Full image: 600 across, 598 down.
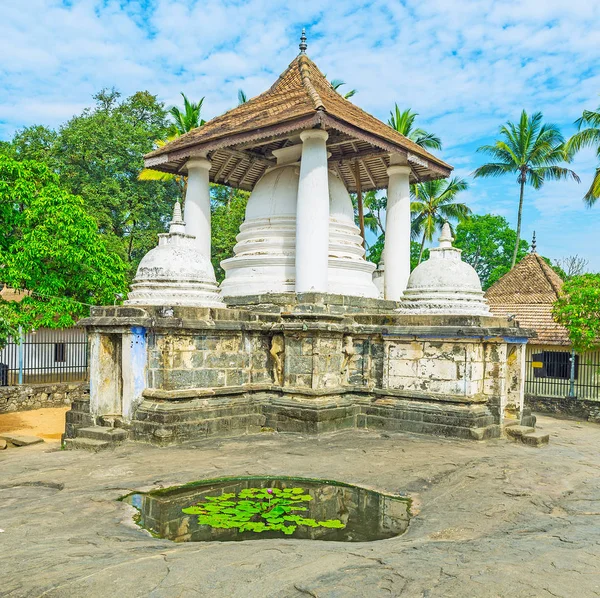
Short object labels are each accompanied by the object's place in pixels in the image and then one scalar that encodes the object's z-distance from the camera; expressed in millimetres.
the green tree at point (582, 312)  14203
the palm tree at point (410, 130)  27203
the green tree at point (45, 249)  15523
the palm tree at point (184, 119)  24998
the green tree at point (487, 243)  35438
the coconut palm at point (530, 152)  27406
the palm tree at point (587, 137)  19141
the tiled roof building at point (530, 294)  18052
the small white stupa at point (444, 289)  9289
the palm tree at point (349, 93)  28306
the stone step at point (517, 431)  8516
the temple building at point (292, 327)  8148
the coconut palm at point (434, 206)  30297
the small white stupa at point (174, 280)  8562
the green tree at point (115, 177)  24859
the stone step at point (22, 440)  8281
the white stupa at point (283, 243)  10484
